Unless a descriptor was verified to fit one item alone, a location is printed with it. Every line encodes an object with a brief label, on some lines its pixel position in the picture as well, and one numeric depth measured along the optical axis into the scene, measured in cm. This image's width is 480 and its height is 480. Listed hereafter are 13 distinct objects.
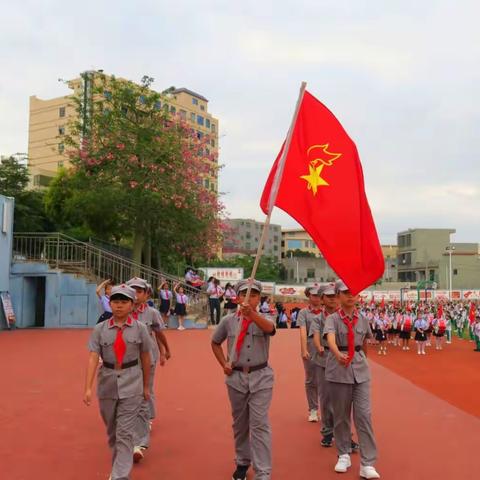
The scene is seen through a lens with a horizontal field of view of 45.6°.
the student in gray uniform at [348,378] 512
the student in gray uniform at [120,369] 461
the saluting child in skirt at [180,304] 2014
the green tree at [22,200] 2605
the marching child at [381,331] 1946
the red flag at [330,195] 523
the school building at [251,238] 9859
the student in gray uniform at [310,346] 697
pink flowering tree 2222
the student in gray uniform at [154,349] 570
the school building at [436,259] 7056
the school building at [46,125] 6931
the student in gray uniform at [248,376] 475
